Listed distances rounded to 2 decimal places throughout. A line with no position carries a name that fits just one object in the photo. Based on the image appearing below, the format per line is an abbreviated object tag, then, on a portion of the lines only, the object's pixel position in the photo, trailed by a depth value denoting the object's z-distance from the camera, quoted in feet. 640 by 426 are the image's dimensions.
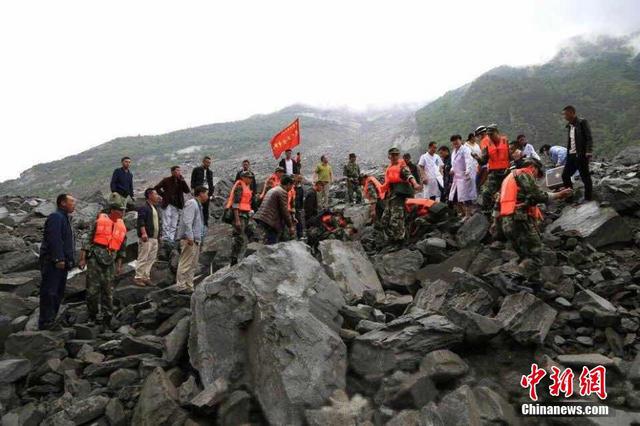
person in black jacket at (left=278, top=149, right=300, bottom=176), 49.49
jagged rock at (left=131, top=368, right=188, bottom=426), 16.66
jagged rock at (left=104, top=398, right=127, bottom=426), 17.70
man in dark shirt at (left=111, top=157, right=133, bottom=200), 40.05
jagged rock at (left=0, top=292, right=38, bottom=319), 27.53
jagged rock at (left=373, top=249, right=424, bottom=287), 27.12
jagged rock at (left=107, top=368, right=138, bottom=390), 19.99
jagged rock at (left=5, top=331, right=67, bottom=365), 22.71
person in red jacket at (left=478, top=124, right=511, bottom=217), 30.01
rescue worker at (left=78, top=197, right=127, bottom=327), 26.37
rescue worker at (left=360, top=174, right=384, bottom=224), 34.63
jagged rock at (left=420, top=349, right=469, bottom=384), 16.05
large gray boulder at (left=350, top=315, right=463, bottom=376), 17.06
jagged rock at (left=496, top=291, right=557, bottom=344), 17.67
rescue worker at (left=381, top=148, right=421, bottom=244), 30.89
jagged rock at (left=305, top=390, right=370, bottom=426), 15.12
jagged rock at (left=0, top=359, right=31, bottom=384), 20.88
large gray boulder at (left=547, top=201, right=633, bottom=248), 26.73
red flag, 56.13
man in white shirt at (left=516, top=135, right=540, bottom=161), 36.68
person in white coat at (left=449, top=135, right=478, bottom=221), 34.24
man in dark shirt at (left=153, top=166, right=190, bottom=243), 36.27
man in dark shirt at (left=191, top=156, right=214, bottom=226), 42.59
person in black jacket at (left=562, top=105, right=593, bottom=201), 29.14
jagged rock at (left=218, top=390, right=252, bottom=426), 16.22
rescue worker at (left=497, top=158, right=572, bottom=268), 21.80
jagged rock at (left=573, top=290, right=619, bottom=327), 18.39
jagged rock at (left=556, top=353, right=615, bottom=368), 16.02
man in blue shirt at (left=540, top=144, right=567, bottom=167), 48.37
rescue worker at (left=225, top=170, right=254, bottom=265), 32.65
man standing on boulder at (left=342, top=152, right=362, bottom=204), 52.95
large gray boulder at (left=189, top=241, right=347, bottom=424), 16.37
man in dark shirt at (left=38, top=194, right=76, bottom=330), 24.58
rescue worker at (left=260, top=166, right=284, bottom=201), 40.57
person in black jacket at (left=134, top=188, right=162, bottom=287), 32.76
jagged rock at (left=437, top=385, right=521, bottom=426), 14.05
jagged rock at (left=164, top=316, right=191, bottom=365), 20.36
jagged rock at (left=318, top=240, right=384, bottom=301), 25.46
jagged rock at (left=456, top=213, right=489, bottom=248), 30.01
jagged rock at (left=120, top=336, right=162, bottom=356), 22.08
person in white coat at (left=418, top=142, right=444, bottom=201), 40.75
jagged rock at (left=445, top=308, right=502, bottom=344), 17.60
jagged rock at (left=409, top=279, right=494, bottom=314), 20.52
